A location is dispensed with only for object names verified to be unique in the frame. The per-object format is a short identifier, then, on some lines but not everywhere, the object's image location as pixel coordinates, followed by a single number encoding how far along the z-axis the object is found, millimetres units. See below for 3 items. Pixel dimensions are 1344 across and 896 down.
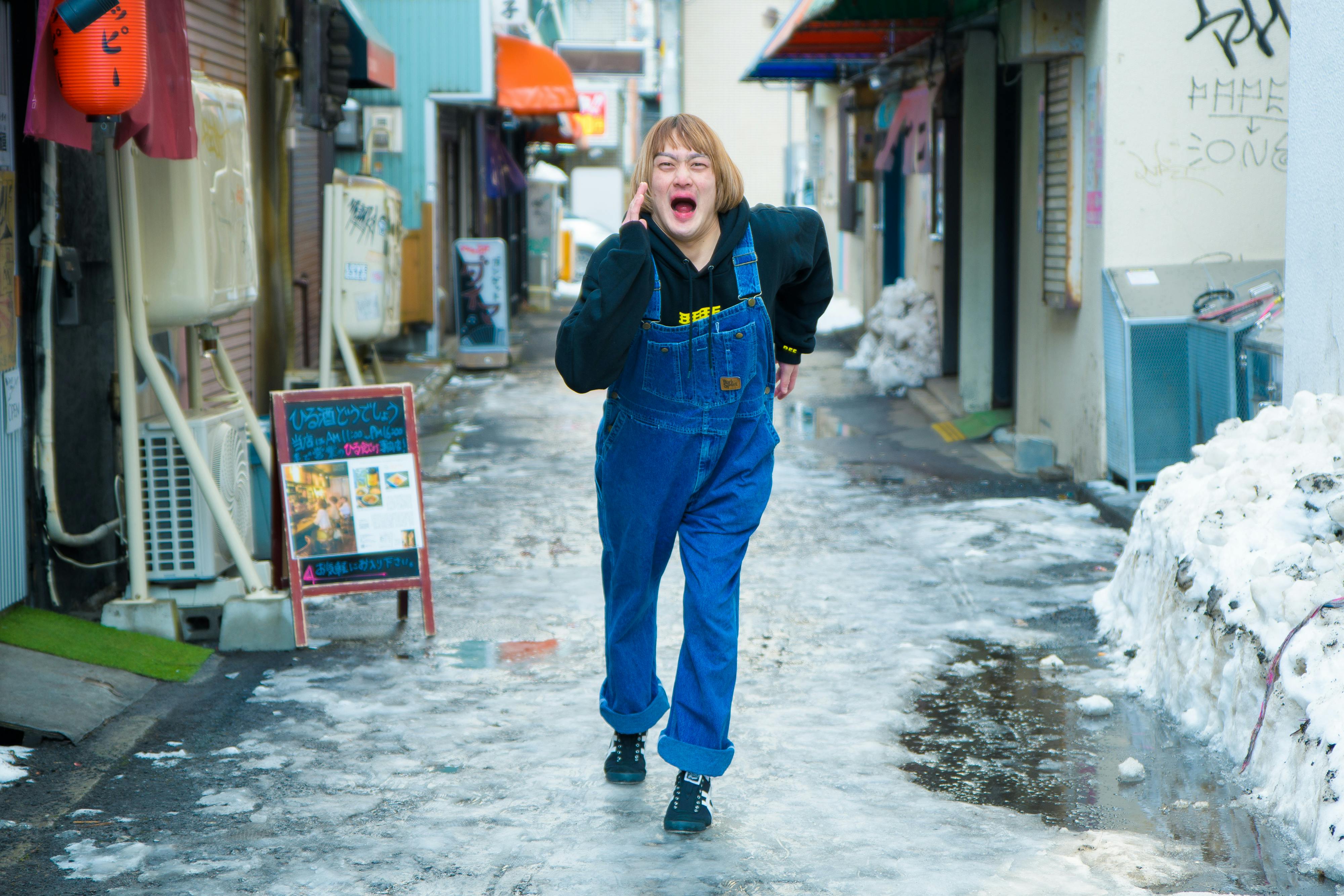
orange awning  18375
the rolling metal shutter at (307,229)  12758
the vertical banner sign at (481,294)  16844
